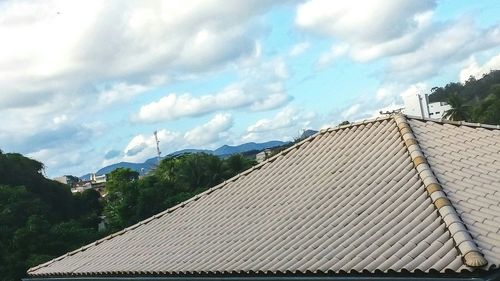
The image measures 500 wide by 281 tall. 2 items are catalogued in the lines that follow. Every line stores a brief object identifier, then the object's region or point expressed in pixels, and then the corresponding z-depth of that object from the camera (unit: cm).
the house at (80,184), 10875
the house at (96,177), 16455
